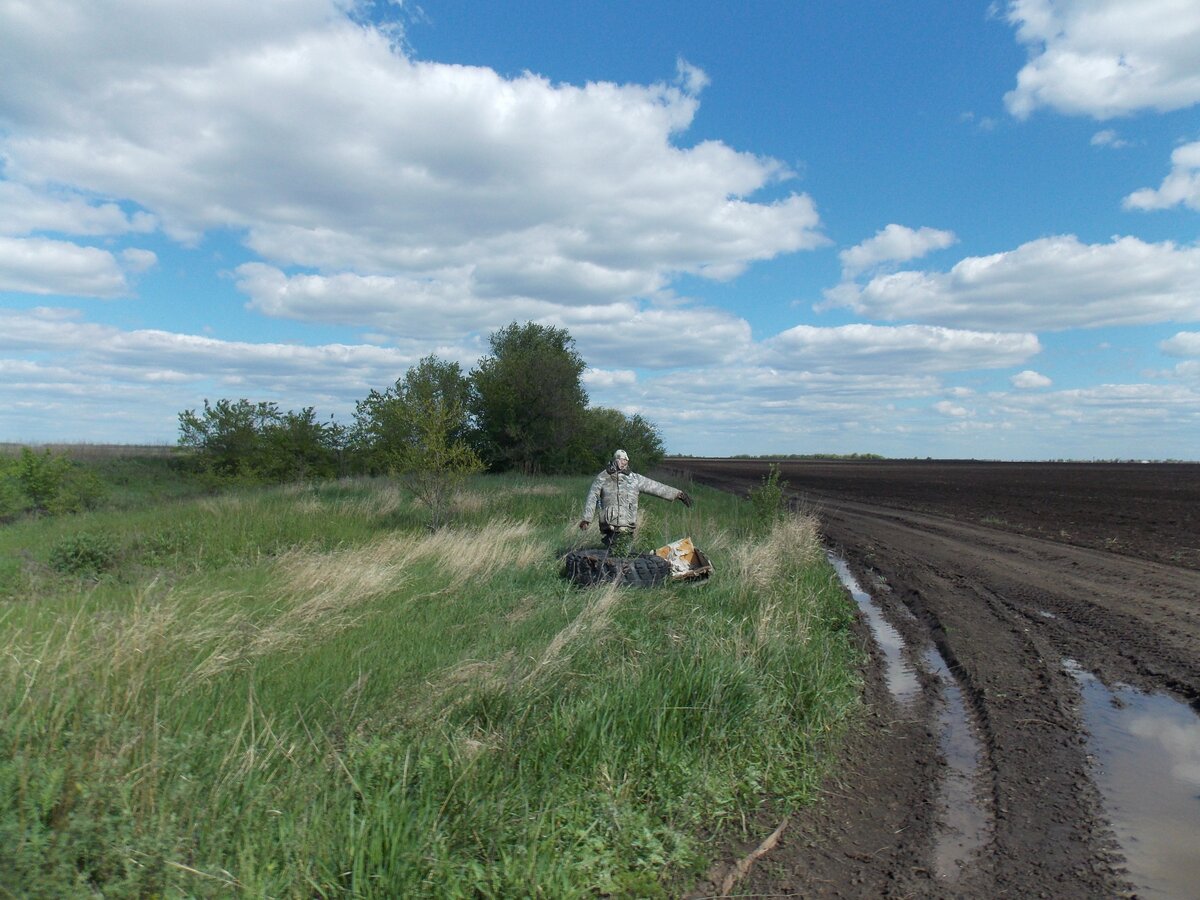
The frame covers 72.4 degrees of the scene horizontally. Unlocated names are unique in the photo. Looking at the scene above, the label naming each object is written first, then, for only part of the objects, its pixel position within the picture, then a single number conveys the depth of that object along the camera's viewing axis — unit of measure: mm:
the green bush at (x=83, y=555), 11164
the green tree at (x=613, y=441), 43062
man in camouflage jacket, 11430
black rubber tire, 9844
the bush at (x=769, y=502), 17623
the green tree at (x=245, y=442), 31297
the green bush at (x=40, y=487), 21781
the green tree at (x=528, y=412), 40219
